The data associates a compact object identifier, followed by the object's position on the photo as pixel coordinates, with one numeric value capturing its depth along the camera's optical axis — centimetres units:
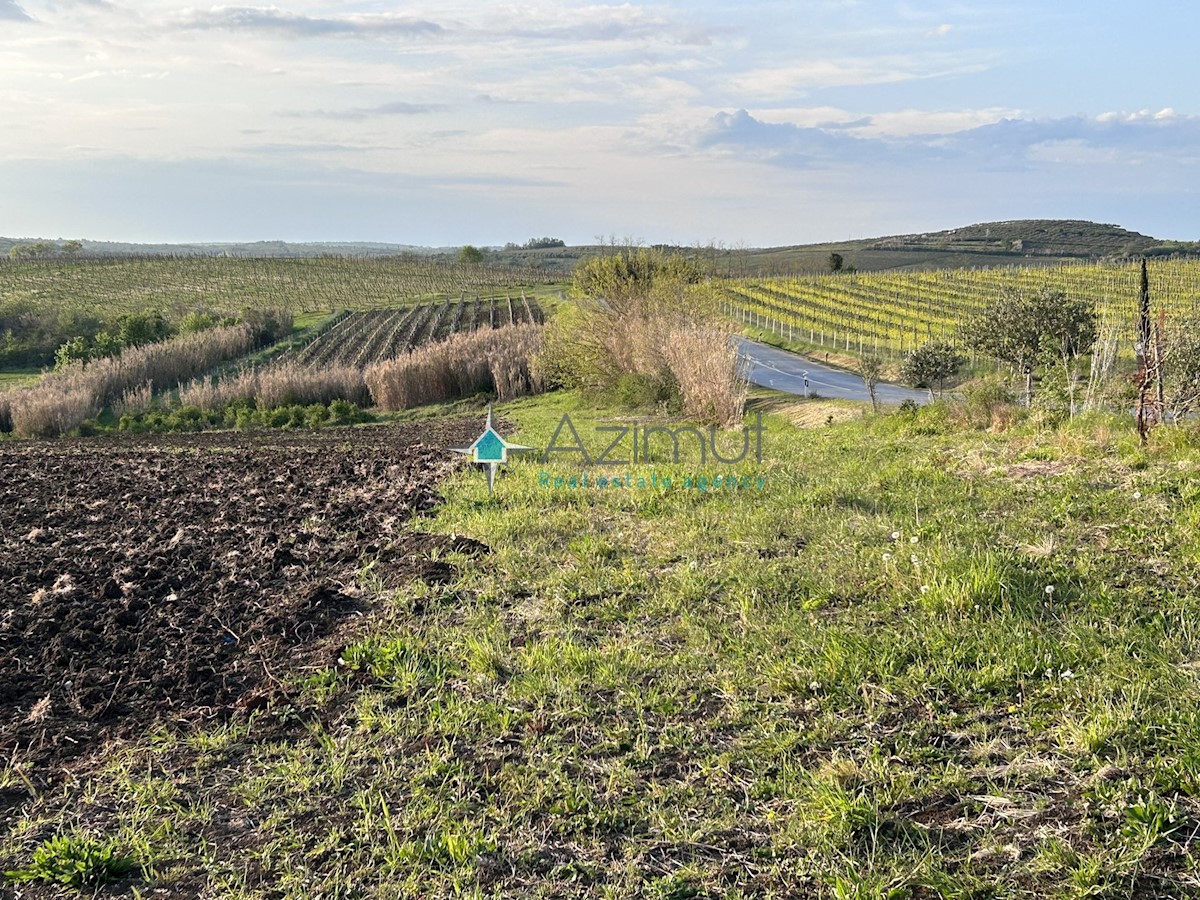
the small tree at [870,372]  1964
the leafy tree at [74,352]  4318
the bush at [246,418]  3006
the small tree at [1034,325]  3180
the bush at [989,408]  1231
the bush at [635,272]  2698
